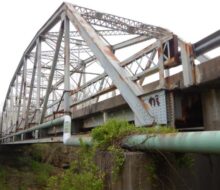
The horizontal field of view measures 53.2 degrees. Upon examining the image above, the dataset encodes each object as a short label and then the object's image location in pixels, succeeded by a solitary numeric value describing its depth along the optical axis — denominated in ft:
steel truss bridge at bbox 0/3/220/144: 13.58
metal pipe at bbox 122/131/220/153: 7.72
